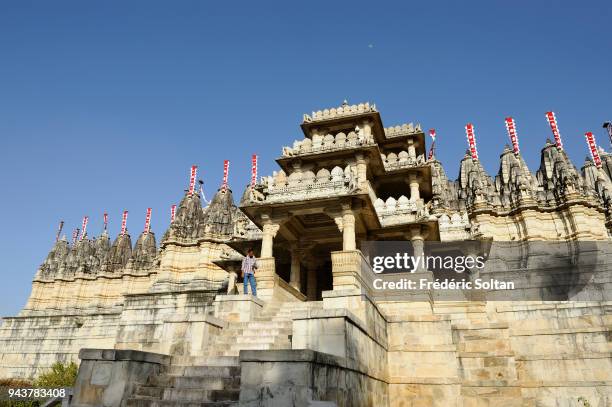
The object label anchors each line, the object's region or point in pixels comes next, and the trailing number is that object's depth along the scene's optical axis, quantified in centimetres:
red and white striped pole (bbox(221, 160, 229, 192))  4272
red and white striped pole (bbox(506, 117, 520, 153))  3912
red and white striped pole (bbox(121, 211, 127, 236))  5311
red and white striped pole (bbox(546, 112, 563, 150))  3647
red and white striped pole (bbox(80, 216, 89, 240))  5817
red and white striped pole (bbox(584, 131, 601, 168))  3909
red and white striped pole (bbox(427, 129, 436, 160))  3755
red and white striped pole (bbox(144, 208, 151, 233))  5154
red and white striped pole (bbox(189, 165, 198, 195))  4305
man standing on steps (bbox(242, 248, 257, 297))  1463
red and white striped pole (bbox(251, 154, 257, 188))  4152
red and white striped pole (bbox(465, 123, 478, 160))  4054
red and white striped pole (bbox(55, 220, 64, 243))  5809
